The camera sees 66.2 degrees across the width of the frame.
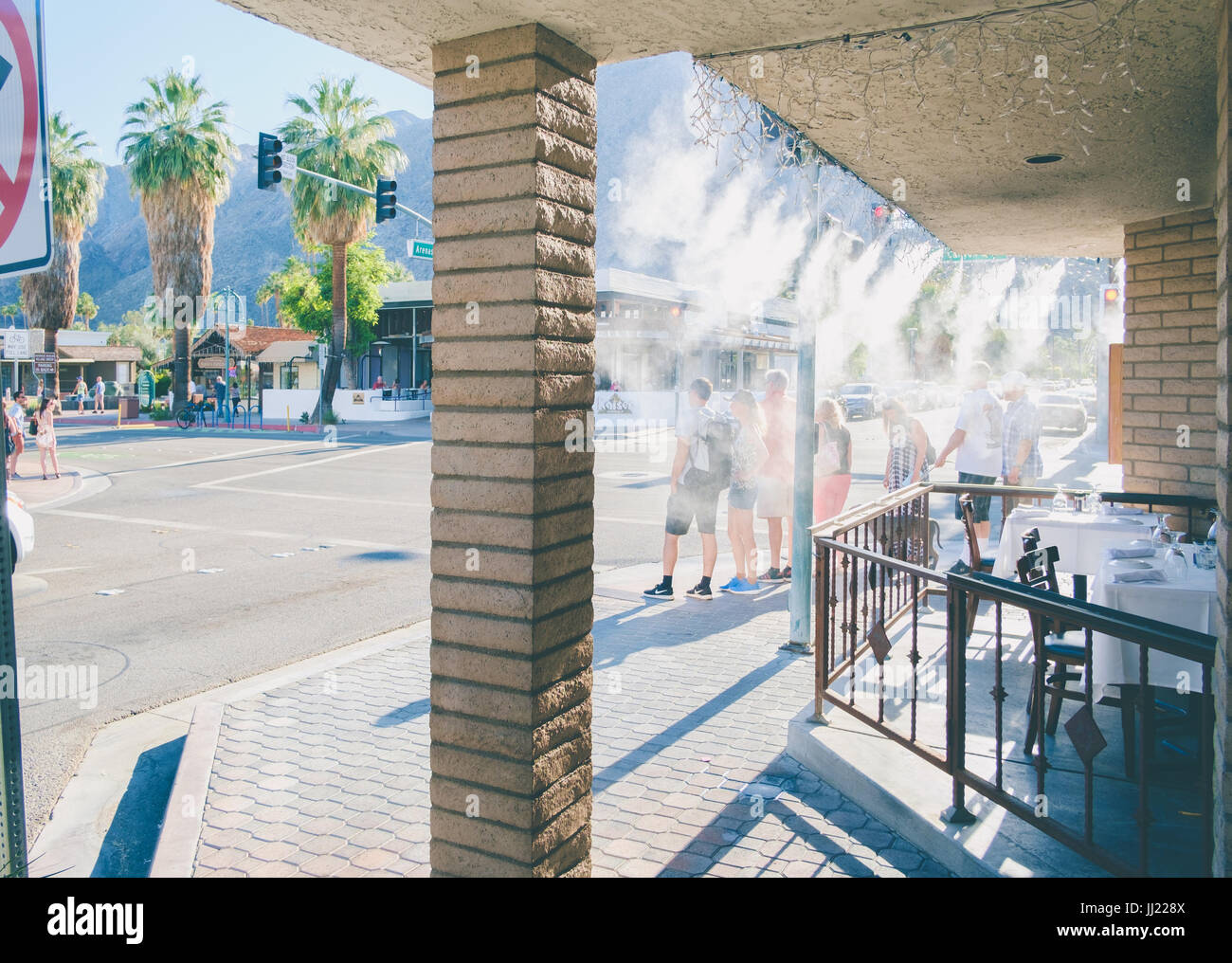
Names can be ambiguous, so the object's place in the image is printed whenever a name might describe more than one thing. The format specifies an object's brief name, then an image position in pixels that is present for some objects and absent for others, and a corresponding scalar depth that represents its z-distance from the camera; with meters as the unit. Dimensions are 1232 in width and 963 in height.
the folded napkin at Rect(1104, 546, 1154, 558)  5.29
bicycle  37.50
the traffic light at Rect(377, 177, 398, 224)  21.83
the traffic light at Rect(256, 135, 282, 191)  18.89
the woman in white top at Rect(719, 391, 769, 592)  8.88
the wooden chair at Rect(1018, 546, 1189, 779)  4.38
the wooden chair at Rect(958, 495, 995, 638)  6.62
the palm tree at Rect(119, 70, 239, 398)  39.69
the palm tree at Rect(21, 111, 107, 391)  44.78
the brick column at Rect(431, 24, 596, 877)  2.88
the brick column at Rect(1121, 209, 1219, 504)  6.96
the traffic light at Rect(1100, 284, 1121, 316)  14.42
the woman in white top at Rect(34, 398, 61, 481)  18.66
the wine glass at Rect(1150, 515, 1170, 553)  5.66
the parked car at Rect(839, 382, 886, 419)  41.09
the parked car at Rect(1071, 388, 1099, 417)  46.59
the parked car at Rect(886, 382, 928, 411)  43.22
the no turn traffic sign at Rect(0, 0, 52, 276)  2.26
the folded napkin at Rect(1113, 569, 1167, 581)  4.73
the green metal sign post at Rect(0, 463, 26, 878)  2.19
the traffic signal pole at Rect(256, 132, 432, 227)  18.91
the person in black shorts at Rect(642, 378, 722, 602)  8.60
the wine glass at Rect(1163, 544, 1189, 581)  4.78
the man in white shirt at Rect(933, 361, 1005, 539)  9.58
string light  3.69
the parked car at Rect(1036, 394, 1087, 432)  34.84
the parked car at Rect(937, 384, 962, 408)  55.78
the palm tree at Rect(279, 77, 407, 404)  38.97
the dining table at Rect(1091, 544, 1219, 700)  4.26
